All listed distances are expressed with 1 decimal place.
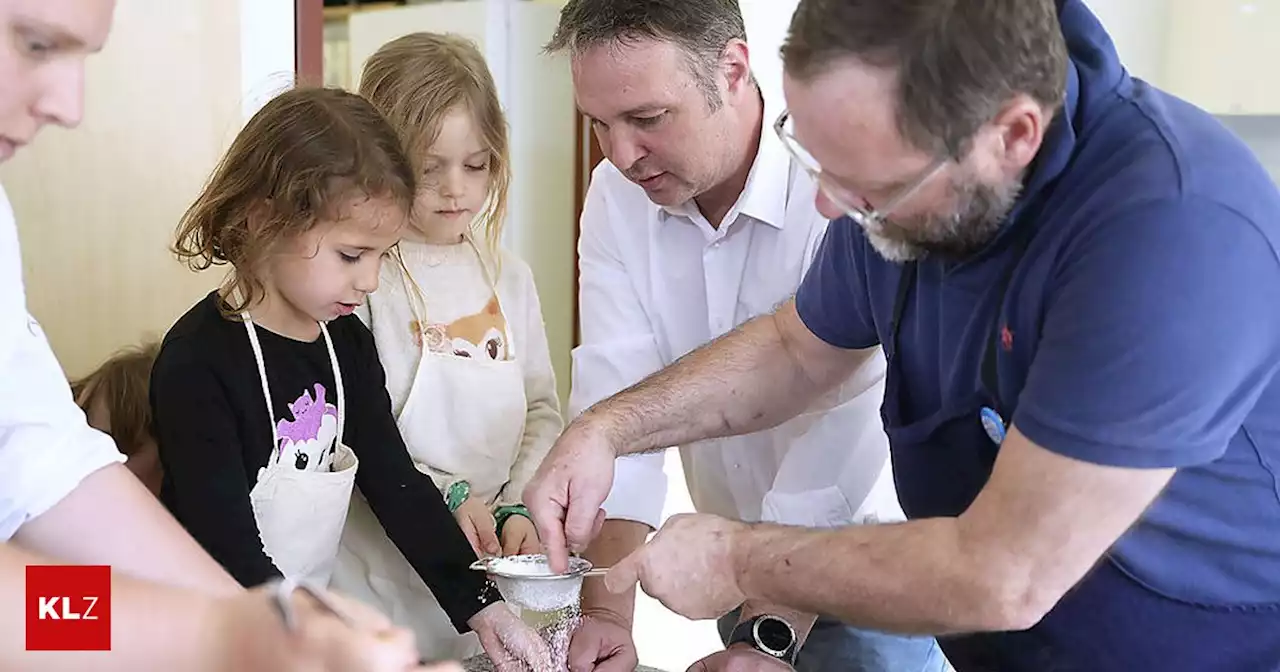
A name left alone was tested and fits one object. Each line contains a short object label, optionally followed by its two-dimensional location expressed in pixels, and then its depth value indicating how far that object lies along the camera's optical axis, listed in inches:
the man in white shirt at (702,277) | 51.2
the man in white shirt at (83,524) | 22.9
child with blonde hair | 55.8
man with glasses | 30.6
